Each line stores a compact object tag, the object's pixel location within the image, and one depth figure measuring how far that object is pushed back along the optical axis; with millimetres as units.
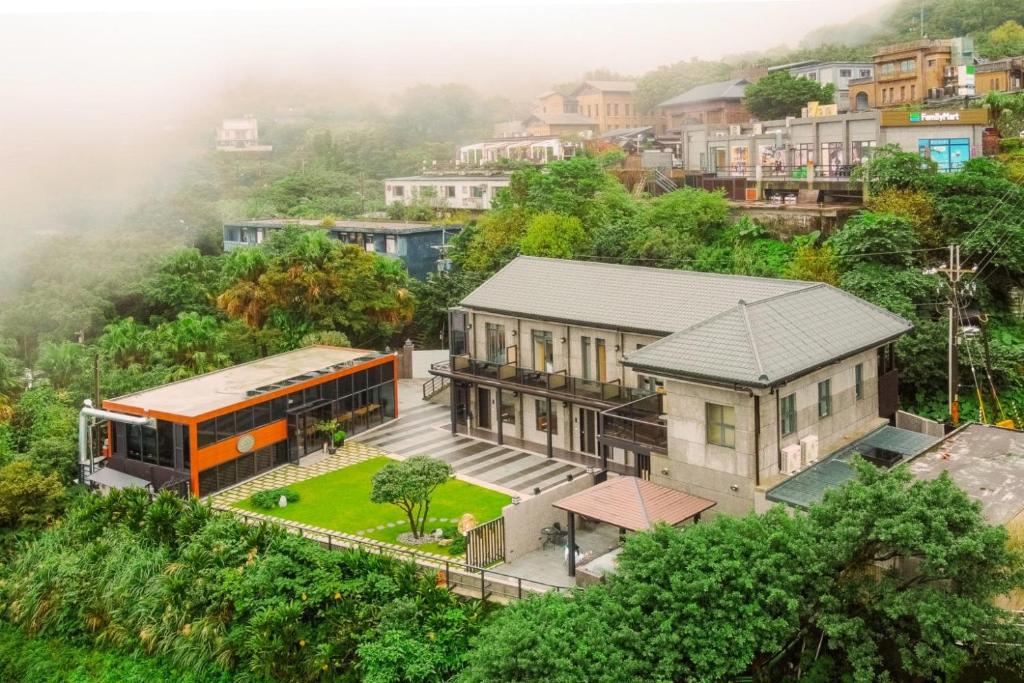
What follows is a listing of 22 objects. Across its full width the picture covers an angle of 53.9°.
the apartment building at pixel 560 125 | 83812
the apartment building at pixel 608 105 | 88625
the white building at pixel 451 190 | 59394
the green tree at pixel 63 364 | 34500
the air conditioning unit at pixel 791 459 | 21422
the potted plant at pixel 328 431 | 31108
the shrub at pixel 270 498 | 26359
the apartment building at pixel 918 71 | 57250
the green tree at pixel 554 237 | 40719
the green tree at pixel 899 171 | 35594
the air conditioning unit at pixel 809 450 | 21938
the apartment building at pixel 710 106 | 72125
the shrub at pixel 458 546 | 22516
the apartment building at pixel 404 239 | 48469
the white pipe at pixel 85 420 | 27484
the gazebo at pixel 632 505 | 20250
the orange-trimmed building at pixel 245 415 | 27500
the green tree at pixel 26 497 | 25656
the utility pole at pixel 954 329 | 27109
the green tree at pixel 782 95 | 63656
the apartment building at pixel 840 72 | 70938
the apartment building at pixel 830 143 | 40469
